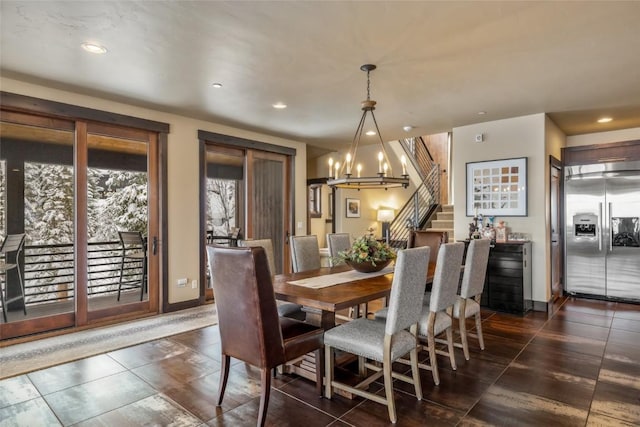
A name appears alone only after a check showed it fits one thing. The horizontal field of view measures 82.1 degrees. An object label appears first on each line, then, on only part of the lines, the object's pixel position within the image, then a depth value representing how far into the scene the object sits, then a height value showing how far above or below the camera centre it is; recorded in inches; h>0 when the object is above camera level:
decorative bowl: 128.6 -18.1
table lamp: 348.2 -1.3
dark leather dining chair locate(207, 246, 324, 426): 83.5 -23.6
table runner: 114.0 -21.3
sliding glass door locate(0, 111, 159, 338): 145.2 +0.1
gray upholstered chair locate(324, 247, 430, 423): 88.7 -31.3
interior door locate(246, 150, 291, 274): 229.5 +9.7
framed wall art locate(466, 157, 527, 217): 195.6 +14.4
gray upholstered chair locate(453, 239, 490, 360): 123.2 -23.3
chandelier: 124.3 +13.0
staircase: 271.9 -6.0
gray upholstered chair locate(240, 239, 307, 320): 132.1 -33.3
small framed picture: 331.0 +6.4
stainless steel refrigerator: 202.7 -9.9
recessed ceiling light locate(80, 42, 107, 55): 110.4 +52.2
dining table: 94.4 -21.4
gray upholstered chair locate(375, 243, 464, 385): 104.9 -24.8
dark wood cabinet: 182.9 -33.3
